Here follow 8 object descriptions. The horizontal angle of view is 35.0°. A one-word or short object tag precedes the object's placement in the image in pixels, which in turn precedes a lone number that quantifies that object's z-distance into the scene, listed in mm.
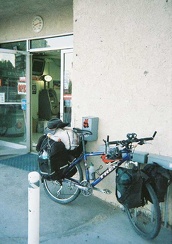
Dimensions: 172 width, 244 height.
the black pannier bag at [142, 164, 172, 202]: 3047
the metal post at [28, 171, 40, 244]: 2395
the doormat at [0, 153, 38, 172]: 5648
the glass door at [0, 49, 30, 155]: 6578
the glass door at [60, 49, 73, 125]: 5879
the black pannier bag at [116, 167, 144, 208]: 2988
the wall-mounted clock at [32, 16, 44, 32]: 6102
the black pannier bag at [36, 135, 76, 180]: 3643
